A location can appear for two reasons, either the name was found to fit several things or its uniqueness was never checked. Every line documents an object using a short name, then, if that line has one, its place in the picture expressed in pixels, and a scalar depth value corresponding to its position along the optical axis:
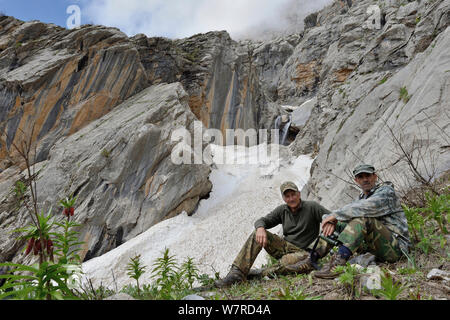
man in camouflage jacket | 3.28
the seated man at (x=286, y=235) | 4.14
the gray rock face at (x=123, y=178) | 14.81
